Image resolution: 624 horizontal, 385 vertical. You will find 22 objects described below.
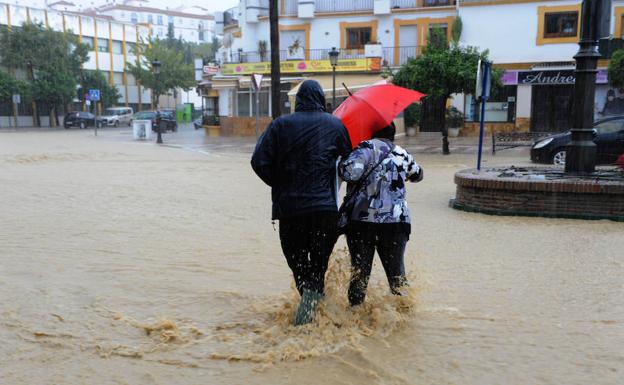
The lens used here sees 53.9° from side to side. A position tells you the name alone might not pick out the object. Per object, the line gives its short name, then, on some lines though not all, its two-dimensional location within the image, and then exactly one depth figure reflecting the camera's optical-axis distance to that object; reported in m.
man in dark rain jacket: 3.93
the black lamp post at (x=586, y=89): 8.96
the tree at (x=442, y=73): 18.73
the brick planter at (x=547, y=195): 8.09
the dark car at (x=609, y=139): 14.16
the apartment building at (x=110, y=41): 57.47
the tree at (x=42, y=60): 47.81
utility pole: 15.70
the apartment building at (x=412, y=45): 28.78
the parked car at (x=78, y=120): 46.19
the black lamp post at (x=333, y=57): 23.75
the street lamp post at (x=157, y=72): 27.31
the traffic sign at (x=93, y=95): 37.66
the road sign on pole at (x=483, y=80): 11.88
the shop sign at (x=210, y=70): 40.56
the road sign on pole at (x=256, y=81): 21.34
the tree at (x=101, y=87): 53.75
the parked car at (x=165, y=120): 41.44
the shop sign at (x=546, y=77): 28.17
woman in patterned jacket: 4.09
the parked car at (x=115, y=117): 49.19
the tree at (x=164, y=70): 56.19
